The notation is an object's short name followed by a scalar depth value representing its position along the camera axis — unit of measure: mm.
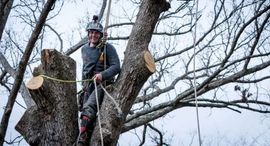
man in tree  5969
